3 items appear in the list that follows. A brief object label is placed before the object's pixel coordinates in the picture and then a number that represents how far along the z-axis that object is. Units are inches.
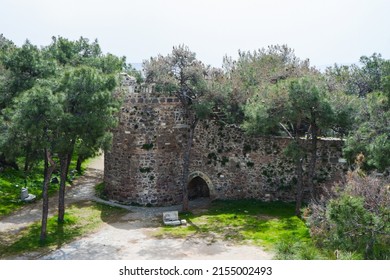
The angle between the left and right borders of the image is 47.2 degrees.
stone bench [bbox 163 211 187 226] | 787.4
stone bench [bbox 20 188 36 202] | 931.3
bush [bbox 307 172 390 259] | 404.2
